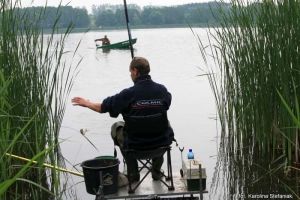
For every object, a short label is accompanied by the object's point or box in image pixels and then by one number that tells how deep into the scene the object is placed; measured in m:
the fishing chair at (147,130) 4.37
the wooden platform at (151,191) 4.50
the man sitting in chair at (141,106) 4.47
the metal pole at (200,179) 4.39
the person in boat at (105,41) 36.17
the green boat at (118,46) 35.66
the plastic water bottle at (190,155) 4.91
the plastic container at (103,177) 4.55
